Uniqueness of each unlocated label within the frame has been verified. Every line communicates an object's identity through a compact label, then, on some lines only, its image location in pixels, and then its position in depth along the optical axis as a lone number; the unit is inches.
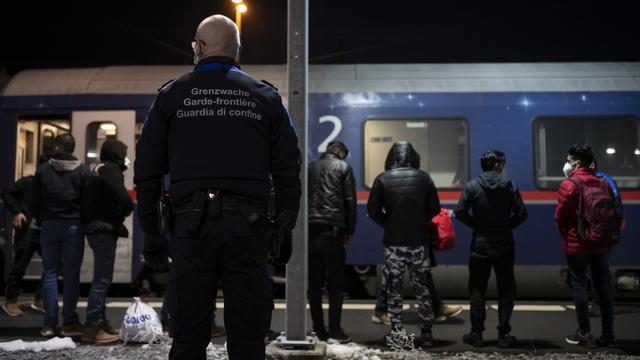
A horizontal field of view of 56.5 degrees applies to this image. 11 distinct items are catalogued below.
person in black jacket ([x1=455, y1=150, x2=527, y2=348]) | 208.5
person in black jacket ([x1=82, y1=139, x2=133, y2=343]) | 207.3
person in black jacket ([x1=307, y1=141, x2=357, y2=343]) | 215.3
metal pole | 178.5
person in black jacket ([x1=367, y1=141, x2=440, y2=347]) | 208.1
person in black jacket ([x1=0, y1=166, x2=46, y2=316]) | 265.9
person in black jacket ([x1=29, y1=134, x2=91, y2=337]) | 211.0
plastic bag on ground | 200.1
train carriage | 302.5
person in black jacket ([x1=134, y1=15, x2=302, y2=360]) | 104.0
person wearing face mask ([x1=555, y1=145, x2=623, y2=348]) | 205.2
